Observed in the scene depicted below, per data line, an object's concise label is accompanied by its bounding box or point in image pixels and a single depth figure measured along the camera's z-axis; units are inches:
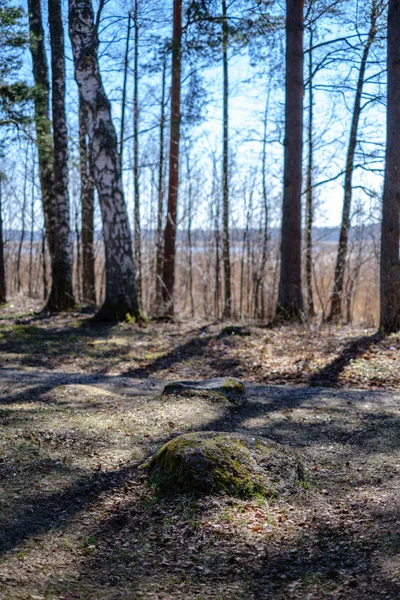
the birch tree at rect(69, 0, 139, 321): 421.4
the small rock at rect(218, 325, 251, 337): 411.2
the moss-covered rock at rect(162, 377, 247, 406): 239.6
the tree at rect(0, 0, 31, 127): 413.7
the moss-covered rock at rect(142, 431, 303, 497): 148.2
